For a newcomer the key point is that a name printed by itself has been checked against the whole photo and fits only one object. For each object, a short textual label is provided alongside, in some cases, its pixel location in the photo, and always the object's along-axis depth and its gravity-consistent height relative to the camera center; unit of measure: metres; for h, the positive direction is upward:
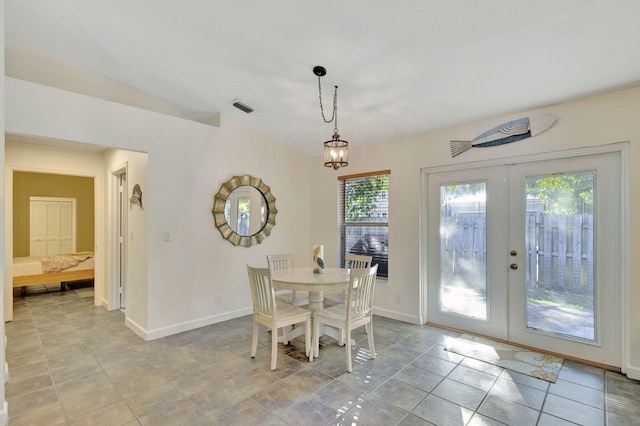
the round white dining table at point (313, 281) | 3.01 -0.69
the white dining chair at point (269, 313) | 2.88 -0.99
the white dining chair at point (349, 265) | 3.94 -0.71
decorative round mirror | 4.21 +0.05
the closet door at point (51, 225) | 7.18 -0.26
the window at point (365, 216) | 4.50 -0.05
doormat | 2.83 -1.46
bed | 5.37 -1.00
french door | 2.91 -0.45
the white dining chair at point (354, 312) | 2.88 -1.00
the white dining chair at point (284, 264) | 3.64 -0.72
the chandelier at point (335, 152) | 2.77 +0.55
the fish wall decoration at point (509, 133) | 3.15 +0.85
